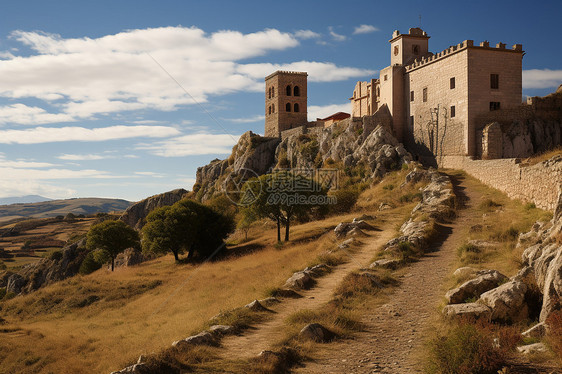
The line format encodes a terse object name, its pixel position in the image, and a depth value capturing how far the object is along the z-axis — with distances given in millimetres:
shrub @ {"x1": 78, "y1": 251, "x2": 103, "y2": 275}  56750
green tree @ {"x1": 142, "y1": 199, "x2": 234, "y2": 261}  40469
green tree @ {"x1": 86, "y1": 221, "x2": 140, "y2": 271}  46625
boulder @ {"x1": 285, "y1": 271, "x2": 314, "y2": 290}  15891
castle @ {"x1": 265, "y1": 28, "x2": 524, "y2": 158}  36719
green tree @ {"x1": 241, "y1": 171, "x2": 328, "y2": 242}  33938
